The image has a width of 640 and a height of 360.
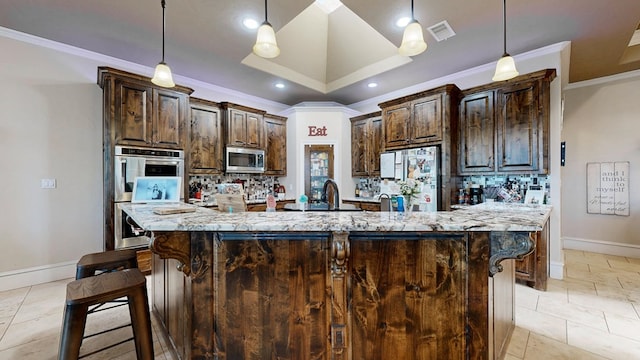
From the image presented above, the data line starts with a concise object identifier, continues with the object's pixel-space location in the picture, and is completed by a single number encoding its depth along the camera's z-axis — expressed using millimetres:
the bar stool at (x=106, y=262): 1891
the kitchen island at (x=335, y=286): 1312
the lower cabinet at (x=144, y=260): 3404
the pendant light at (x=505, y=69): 2289
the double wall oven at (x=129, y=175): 3303
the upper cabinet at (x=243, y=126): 4711
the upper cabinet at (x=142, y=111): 3293
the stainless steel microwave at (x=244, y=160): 4727
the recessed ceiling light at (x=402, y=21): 2811
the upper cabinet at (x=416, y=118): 3908
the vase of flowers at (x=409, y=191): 2010
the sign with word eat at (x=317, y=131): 5531
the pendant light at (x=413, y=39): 1925
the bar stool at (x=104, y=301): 1277
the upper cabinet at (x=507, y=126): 3285
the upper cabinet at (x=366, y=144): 5172
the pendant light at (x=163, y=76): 2432
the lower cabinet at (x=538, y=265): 3076
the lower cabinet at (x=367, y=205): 4883
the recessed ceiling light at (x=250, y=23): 2830
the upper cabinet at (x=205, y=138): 4316
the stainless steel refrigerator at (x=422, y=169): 3918
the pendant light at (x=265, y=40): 1979
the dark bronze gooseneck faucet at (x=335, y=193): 2713
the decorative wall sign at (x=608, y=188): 4402
